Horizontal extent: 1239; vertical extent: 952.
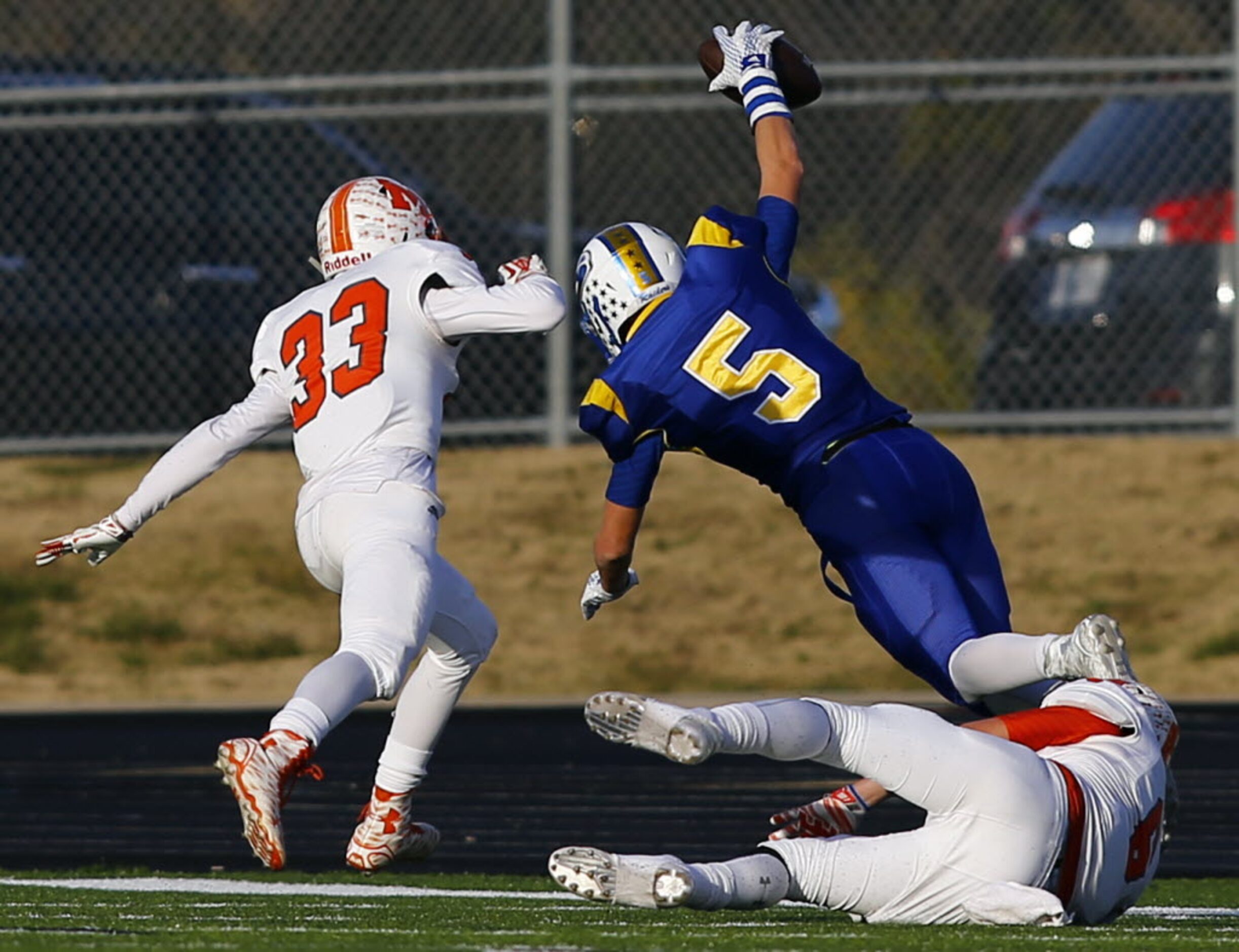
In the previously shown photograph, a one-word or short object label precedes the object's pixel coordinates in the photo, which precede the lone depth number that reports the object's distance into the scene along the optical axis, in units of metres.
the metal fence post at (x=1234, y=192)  25.50
